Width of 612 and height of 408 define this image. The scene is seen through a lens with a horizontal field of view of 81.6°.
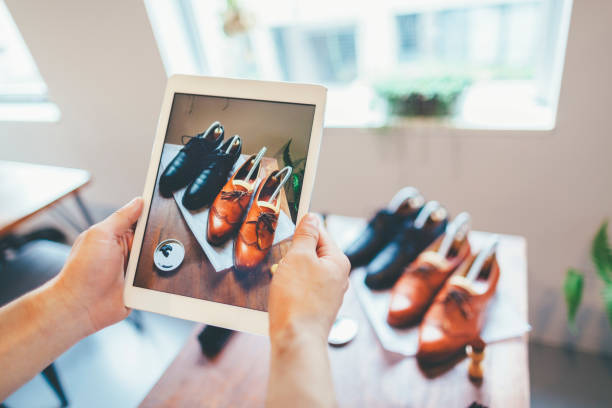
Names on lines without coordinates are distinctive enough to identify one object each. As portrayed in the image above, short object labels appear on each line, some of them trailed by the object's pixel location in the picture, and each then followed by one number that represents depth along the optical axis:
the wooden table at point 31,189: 1.23
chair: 1.12
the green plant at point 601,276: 0.87
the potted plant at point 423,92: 1.08
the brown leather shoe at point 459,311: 0.65
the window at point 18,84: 1.77
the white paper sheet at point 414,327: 0.69
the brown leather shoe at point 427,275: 0.73
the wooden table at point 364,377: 0.61
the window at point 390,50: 1.09
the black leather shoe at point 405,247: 0.83
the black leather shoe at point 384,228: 0.90
